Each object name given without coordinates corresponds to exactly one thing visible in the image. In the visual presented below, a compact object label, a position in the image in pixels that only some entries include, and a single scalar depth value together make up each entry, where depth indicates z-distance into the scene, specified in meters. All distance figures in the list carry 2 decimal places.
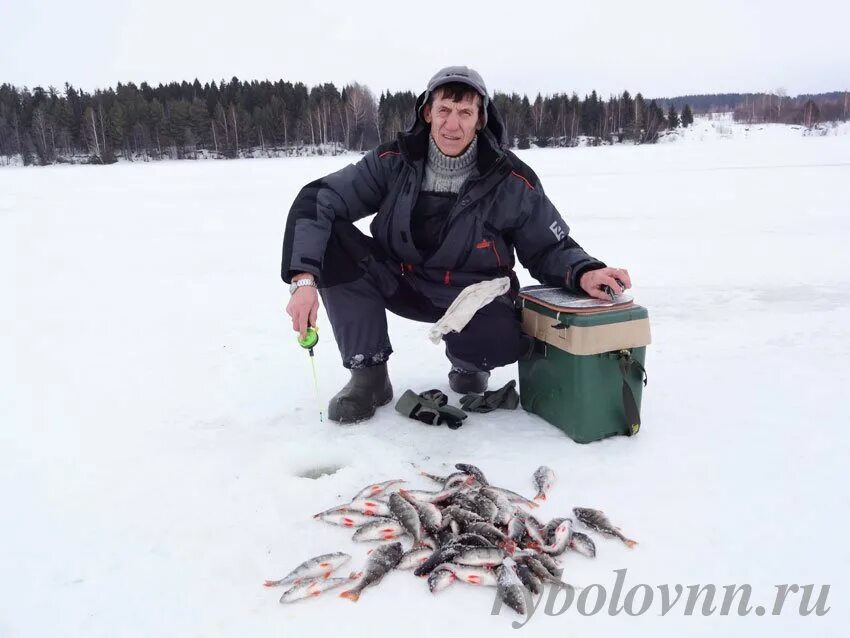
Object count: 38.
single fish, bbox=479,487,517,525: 2.12
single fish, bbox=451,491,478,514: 2.20
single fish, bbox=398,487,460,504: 2.26
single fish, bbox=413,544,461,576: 1.93
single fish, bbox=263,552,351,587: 1.92
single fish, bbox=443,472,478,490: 2.39
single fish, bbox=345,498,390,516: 2.22
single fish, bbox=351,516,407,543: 2.11
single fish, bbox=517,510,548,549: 2.05
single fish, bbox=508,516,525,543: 2.05
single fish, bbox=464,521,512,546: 2.03
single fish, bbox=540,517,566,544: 2.08
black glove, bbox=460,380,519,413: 3.16
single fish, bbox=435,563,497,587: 1.88
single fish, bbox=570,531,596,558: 2.00
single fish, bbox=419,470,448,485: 2.48
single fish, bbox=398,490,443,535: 2.11
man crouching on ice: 2.89
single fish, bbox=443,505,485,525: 2.12
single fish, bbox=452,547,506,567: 1.92
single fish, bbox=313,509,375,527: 2.19
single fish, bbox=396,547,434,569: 1.97
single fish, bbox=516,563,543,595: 1.84
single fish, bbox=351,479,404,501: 2.36
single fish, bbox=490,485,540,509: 2.29
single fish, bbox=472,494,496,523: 2.13
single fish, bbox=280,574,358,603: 1.84
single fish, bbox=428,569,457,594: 1.86
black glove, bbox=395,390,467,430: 3.00
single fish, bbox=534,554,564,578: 1.91
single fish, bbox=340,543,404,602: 1.86
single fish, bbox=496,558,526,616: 1.77
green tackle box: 2.62
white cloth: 2.86
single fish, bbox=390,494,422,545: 2.10
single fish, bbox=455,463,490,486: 2.46
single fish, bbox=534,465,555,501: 2.37
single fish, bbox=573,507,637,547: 2.09
